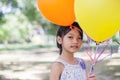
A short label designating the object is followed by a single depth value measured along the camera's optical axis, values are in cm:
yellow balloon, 147
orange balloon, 161
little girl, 161
